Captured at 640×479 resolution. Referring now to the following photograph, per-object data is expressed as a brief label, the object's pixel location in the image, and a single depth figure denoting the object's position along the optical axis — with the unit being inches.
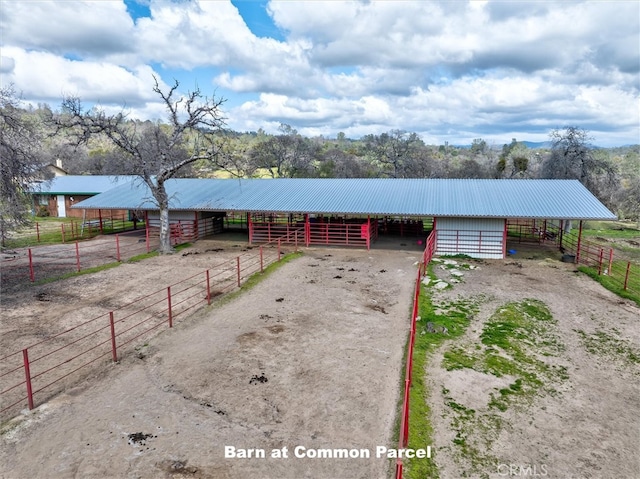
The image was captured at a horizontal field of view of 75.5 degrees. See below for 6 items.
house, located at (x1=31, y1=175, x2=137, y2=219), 1517.0
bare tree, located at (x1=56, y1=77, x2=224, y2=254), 800.3
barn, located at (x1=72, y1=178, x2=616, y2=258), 863.1
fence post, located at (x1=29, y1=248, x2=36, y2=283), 674.9
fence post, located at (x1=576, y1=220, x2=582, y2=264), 808.7
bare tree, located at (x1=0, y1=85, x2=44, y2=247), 492.1
